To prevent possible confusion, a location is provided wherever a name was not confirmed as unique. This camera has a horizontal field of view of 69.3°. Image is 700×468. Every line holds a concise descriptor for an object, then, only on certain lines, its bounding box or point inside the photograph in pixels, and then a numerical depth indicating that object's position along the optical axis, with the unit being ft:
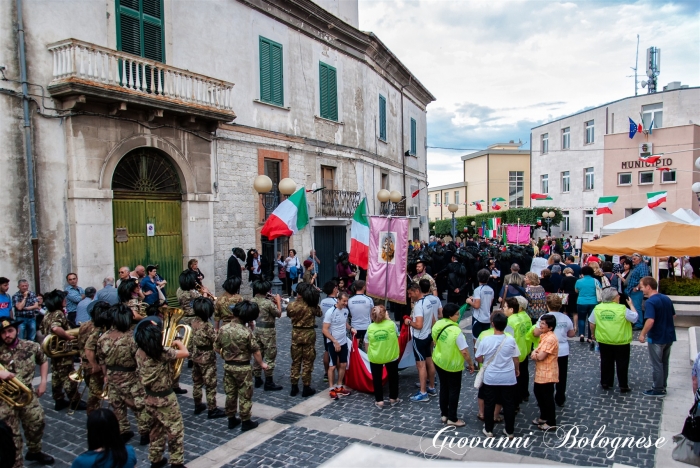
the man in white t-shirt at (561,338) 22.67
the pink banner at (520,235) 77.82
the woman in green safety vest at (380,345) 22.63
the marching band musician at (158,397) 16.78
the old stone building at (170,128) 34.68
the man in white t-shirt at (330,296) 25.53
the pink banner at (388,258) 28.89
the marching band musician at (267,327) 25.40
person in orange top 20.17
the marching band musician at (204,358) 22.48
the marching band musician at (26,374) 17.31
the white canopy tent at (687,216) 48.57
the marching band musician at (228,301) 25.26
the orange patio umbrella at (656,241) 37.55
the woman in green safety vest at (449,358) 20.36
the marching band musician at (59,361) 22.62
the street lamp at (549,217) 107.84
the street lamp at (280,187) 43.57
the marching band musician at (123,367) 18.83
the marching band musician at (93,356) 20.26
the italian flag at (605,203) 77.00
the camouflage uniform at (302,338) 24.82
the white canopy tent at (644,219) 43.75
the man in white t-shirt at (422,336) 24.13
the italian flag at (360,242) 34.65
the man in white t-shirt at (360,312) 26.35
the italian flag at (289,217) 38.63
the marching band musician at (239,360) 20.48
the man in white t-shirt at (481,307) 28.42
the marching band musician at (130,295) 24.58
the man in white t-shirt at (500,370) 19.27
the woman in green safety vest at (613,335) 24.00
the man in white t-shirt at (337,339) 24.79
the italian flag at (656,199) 48.93
